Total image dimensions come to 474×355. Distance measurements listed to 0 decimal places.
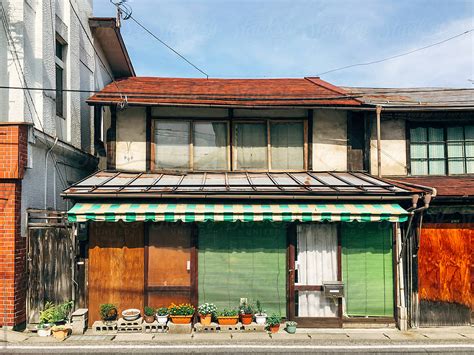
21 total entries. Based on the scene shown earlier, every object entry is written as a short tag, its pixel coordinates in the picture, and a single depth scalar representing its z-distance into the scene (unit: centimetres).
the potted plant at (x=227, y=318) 1038
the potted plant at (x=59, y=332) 970
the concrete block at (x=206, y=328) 1029
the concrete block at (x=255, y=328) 1033
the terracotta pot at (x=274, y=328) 1032
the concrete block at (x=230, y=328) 1031
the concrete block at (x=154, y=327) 1030
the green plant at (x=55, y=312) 996
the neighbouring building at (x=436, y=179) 1123
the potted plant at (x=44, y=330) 983
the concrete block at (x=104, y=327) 1030
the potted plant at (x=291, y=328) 1029
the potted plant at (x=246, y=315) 1048
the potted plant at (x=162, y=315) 1032
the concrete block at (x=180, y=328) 1018
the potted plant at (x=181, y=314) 1027
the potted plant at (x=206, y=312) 1041
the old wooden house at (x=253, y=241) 1030
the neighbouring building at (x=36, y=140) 971
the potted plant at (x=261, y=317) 1048
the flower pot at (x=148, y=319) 1038
